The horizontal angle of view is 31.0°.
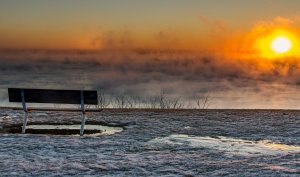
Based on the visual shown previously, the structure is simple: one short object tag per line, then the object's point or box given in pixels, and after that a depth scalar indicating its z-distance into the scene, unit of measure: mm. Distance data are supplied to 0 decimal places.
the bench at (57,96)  10109
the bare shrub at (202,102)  19469
